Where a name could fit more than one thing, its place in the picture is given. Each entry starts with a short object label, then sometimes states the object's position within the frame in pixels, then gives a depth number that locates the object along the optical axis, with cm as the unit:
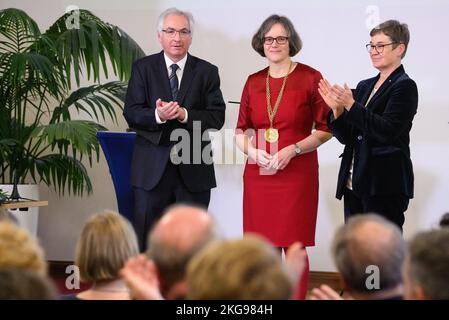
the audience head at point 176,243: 702
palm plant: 1087
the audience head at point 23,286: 583
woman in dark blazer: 936
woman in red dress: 962
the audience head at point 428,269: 699
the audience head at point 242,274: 571
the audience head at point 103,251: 792
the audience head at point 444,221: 835
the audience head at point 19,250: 682
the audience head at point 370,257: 771
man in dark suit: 961
